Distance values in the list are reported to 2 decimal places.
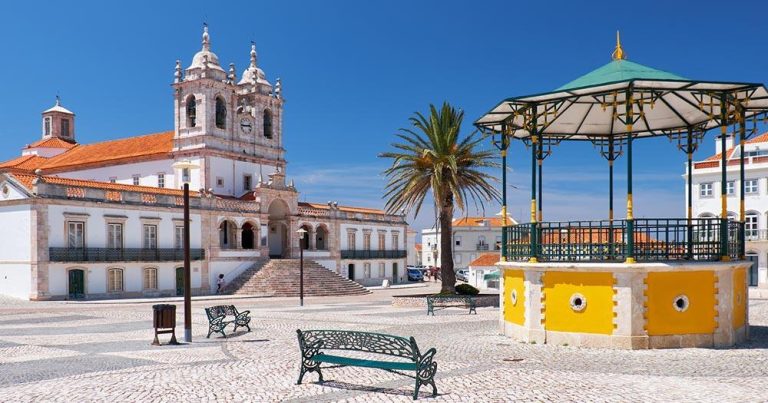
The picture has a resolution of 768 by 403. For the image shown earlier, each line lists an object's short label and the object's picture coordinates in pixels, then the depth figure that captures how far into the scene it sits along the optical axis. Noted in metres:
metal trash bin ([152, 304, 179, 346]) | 16.67
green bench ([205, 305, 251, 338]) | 18.39
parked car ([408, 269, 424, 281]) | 68.76
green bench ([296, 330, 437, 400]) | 10.54
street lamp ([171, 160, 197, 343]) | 17.25
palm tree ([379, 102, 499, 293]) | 30.70
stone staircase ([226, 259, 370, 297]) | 44.25
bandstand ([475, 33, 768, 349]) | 14.64
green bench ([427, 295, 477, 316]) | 26.27
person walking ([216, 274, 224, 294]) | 44.84
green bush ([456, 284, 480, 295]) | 30.34
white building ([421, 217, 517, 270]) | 85.38
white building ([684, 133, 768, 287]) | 48.00
